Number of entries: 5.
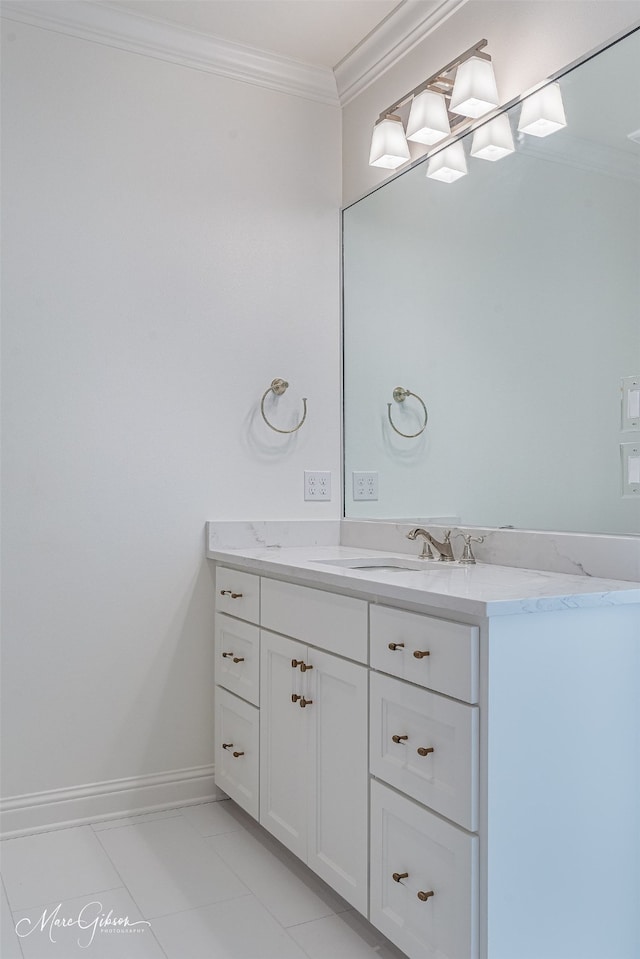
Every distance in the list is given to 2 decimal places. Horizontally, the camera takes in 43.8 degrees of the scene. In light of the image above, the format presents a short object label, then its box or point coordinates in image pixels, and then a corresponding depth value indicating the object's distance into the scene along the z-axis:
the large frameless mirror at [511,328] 1.81
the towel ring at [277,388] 2.78
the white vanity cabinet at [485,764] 1.40
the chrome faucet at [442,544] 2.25
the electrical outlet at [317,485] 2.86
